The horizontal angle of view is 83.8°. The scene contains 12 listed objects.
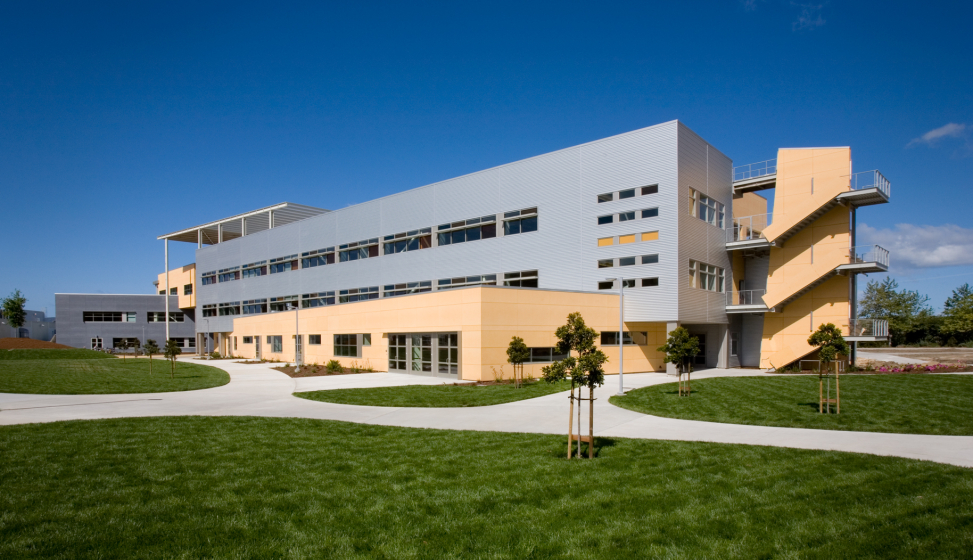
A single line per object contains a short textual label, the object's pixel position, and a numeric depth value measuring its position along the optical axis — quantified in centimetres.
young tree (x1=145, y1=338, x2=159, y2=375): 3816
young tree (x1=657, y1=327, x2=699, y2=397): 2152
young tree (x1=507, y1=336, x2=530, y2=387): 2631
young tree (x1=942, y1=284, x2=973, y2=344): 6247
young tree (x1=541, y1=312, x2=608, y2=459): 1095
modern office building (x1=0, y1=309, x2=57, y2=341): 10269
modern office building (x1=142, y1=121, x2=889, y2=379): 3247
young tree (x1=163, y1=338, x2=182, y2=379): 3581
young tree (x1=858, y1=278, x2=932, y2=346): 7100
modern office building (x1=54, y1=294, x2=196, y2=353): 8125
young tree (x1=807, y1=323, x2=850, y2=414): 1678
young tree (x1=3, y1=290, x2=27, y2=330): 9256
